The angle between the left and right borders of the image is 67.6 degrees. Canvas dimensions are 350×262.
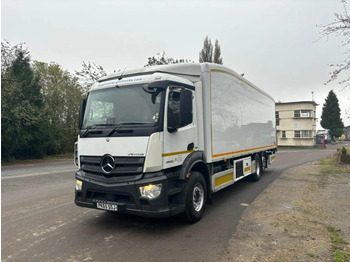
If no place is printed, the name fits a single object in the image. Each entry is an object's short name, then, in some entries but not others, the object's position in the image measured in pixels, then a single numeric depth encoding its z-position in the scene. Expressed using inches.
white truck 176.1
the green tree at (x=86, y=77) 1067.9
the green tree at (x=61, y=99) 999.6
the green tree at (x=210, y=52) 1448.1
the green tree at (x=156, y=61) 1174.9
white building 1839.3
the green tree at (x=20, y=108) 754.2
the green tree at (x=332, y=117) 2401.6
